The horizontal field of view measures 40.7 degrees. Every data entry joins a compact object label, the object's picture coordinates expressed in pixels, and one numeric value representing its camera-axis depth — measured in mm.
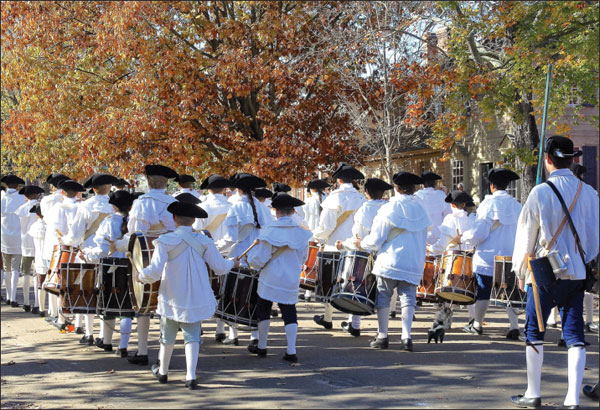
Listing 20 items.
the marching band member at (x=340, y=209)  12242
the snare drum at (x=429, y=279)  11297
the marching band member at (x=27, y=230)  14523
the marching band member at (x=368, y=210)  11109
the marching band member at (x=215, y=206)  11758
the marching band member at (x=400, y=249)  10016
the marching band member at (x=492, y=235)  10961
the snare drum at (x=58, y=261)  9969
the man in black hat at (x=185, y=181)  12883
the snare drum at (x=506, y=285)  10625
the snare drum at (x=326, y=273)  10820
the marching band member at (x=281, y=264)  9477
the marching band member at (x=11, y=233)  15055
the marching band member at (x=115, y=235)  9266
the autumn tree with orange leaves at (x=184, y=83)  20125
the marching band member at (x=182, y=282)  7922
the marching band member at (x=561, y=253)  7012
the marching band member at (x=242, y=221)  10352
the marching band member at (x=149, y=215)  9070
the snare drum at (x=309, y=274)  12039
